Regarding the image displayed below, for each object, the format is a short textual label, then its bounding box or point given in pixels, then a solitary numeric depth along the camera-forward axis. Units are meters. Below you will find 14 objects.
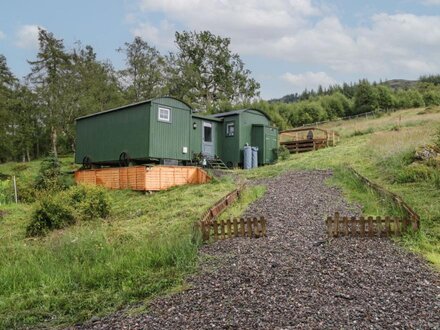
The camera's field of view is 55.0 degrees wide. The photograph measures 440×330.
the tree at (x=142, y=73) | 35.22
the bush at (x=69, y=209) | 10.09
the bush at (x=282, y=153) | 22.63
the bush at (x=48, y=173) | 16.31
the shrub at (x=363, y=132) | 27.62
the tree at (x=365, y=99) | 55.88
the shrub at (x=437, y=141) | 13.11
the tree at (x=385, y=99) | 56.75
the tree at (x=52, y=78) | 32.69
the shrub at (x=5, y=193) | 15.78
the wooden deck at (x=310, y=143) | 25.73
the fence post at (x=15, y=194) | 15.79
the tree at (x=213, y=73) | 41.59
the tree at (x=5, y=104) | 30.80
